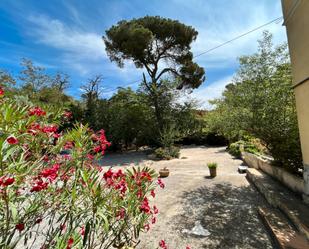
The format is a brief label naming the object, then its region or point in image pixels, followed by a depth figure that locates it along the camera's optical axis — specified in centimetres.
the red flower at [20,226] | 148
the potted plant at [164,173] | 761
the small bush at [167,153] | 1208
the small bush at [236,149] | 1083
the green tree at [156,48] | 1430
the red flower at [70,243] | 148
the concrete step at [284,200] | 332
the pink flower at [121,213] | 201
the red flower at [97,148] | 220
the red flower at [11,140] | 123
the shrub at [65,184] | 144
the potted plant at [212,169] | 687
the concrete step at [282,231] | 290
